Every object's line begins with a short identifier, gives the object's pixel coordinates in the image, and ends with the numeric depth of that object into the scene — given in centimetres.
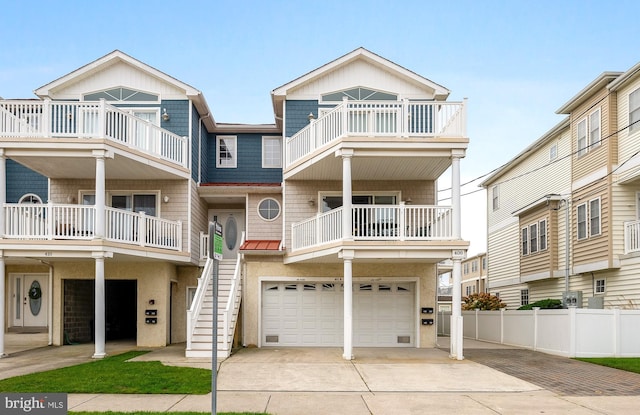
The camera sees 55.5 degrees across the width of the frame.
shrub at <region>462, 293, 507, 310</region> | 2747
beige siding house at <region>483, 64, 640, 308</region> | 1961
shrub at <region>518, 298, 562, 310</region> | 2025
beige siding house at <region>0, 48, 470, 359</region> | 1648
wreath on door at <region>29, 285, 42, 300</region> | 2161
